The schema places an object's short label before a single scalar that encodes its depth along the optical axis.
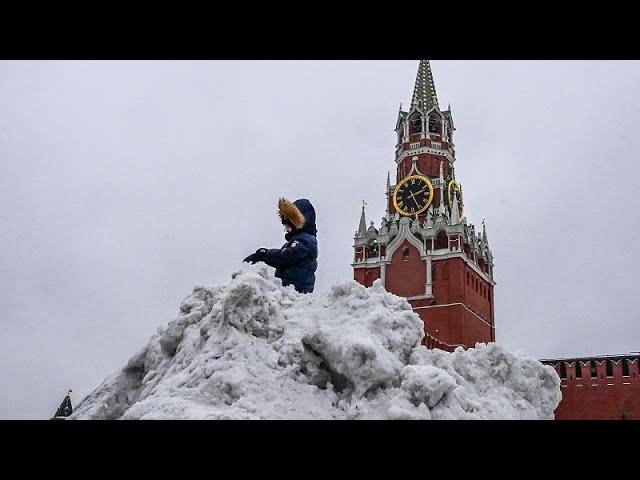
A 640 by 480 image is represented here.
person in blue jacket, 11.60
